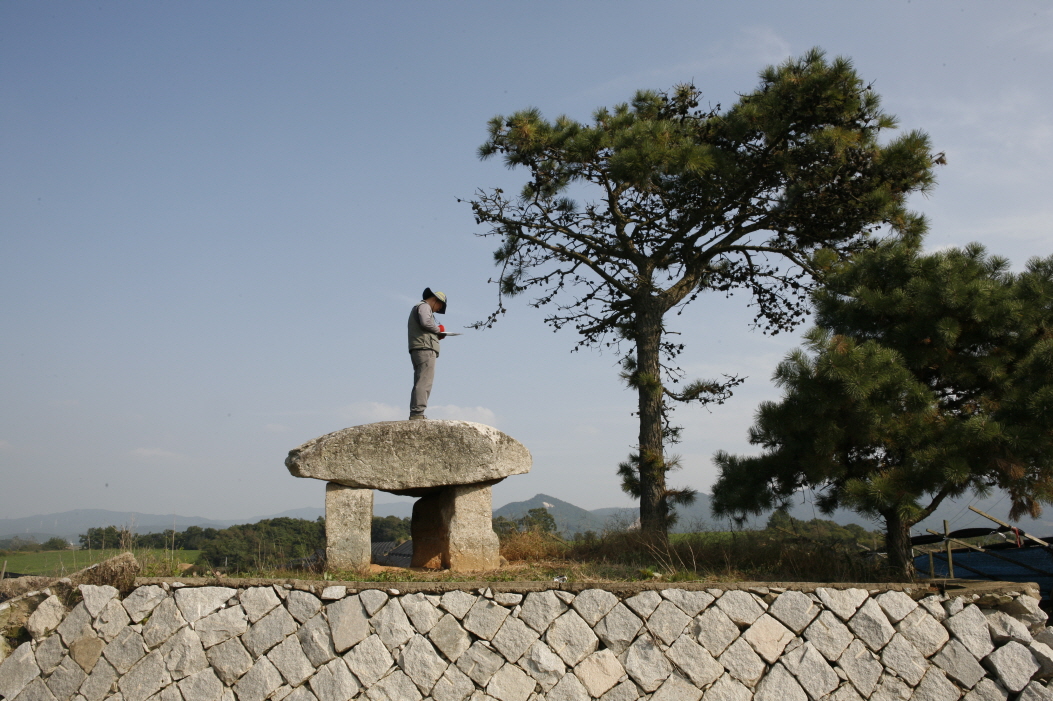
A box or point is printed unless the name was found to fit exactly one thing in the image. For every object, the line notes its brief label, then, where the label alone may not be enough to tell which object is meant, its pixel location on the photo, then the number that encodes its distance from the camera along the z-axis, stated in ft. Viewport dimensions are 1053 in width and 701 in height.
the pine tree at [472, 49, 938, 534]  32.55
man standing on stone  30.09
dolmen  26.66
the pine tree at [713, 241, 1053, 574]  22.77
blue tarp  29.01
